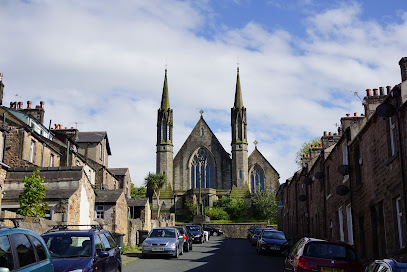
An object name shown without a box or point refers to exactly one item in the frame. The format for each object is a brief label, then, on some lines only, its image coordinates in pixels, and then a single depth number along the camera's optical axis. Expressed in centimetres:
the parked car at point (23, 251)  579
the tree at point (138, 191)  8646
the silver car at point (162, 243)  2162
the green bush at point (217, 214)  6894
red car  1125
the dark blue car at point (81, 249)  974
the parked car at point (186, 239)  2678
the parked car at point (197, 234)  3803
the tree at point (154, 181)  6556
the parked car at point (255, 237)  3569
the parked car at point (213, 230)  5711
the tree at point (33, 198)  2129
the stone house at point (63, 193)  2203
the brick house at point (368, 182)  1345
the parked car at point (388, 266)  645
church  7575
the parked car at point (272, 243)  2478
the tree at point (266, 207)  7138
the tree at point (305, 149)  7678
